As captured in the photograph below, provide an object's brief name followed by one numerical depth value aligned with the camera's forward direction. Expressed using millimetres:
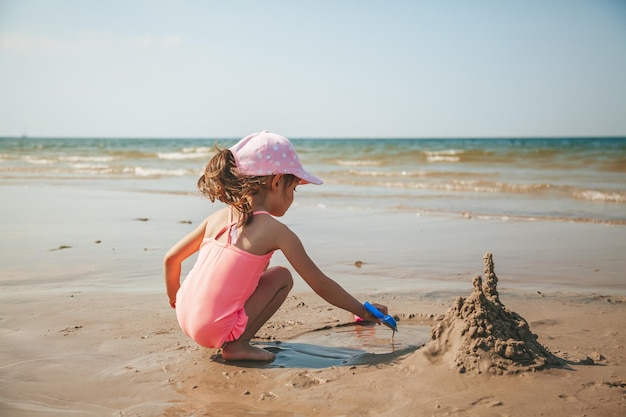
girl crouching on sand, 3047
